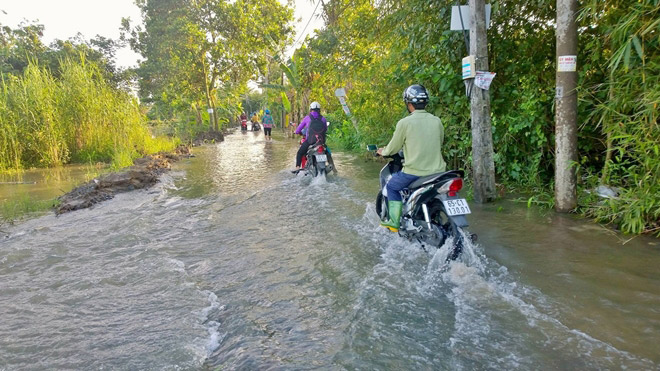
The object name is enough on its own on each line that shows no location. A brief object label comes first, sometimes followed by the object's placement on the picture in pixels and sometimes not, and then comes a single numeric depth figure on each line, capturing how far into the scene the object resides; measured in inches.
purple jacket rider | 403.1
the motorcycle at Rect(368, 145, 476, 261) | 164.6
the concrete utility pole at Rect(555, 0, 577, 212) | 219.1
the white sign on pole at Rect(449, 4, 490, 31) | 258.7
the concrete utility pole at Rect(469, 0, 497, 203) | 257.1
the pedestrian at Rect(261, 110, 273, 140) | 1019.9
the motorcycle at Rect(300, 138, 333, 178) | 386.3
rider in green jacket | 182.2
